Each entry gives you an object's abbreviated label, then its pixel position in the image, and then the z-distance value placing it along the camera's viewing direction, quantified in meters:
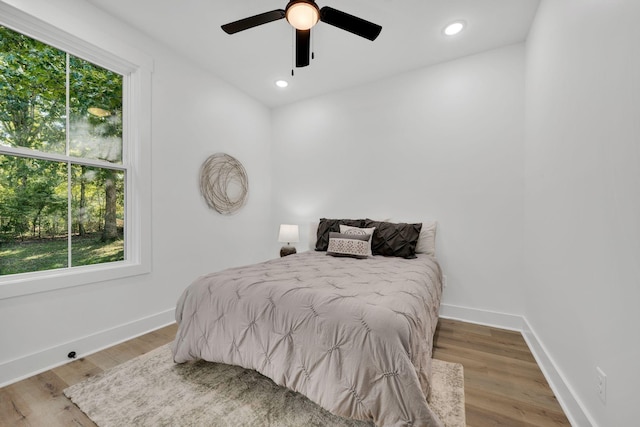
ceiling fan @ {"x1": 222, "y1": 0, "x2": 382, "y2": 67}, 1.76
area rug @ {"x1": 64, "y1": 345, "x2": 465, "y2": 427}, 1.45
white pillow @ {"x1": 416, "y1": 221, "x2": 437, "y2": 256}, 2.96
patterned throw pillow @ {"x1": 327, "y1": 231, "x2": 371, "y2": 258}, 2.78
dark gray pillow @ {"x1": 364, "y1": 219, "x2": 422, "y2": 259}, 2.82
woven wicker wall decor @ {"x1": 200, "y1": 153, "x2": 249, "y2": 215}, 3.26
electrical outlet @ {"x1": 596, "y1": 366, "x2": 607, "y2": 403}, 1.18
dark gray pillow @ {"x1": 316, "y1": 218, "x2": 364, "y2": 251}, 3.32
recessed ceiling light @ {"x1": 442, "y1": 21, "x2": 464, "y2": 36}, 2.49
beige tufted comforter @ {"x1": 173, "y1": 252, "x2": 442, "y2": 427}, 1.23
